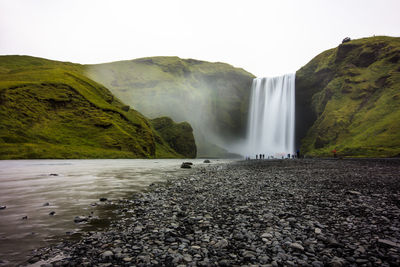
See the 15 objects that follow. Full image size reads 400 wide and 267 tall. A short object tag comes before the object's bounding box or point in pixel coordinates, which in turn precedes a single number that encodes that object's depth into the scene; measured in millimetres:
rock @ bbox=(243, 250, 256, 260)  3888
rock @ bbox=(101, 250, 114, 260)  3837
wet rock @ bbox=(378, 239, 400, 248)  4211
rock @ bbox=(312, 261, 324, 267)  3529
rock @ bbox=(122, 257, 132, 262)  3742
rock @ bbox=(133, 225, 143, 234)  5270
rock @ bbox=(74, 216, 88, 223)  6048
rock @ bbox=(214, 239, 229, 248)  4395
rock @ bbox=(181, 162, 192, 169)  30703
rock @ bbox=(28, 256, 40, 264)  3636
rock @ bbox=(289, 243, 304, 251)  4167
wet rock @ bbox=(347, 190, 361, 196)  9406
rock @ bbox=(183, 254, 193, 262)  3798
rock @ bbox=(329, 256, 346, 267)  3502
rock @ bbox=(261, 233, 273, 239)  4812
